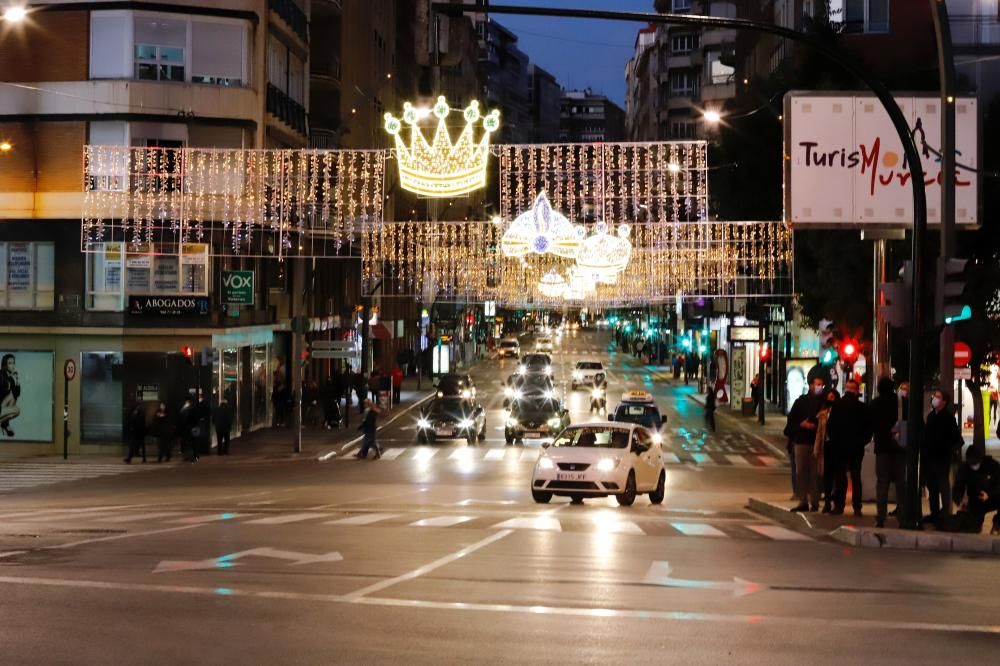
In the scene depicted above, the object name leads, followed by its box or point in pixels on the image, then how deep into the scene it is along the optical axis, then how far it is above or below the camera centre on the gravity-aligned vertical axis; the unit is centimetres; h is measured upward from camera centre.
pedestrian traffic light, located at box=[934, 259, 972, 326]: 1873 +81
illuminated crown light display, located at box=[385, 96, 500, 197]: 2988 +398
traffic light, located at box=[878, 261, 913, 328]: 1916 +70
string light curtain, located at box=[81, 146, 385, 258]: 4094 +444
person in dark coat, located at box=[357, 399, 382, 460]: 3956 -225
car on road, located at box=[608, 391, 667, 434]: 4016 -183
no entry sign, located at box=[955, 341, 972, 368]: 2428 -8
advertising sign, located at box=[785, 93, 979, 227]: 2431 +332
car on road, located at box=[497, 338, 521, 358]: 11700 +1
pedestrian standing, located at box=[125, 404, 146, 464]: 3944 -234
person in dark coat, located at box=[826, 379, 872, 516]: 2025 -116
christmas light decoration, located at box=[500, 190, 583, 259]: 4369 +368
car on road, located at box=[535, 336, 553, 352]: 11925 +45
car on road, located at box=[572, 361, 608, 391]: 7141 -116
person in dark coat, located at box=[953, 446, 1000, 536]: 1867 -183
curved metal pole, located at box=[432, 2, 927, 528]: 1677 +255
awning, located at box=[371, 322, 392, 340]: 6366 +75
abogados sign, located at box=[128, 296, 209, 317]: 4188 +126
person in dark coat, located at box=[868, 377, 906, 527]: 1908 -140
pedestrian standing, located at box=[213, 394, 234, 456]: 4162 -231
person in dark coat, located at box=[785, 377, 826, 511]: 2164 -132
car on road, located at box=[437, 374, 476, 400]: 5581 -149
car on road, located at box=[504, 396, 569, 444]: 4544 -231
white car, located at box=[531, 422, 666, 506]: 2503 -206
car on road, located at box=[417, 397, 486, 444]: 4566 -237
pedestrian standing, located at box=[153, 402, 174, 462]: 3991 -240
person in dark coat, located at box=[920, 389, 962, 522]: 1873 -132
